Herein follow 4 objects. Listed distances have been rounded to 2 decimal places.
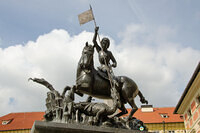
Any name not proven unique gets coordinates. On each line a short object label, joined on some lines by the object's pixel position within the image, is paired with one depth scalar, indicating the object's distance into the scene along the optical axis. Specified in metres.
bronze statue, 7.72
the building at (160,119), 45.03
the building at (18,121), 45.60
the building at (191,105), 28.92
